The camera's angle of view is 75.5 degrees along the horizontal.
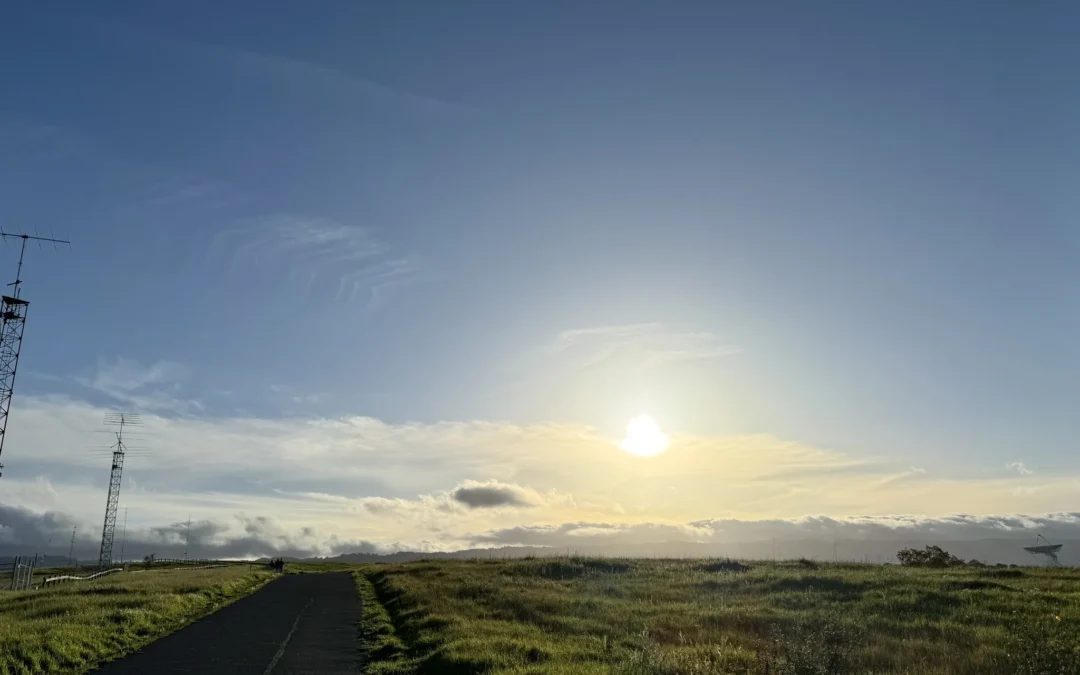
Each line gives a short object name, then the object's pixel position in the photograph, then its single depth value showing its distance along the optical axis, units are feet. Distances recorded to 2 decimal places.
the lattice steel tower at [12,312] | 165.99
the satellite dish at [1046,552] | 249.34
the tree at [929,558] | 228.43
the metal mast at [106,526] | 317.01
